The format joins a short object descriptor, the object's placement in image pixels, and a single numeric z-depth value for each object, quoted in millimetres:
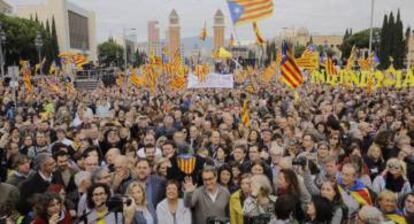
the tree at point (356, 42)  82438
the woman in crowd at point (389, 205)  4654
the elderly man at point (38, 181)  5316
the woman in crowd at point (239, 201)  4809
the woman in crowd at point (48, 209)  4324
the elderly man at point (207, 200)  4984
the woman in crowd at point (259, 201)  4676
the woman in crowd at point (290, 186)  4868
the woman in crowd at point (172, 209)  4773
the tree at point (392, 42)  52000
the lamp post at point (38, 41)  30941
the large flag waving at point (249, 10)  11945
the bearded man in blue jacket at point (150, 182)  5387
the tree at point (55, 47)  65438
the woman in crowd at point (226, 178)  5461
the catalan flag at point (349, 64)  23562
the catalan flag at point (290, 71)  11805
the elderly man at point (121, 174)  5590
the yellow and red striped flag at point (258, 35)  12242
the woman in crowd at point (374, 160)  6699
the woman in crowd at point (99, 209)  4527
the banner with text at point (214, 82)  18766
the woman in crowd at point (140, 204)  4637
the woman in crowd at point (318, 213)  4359
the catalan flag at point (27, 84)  20278
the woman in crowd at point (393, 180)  5719
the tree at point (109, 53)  103875
